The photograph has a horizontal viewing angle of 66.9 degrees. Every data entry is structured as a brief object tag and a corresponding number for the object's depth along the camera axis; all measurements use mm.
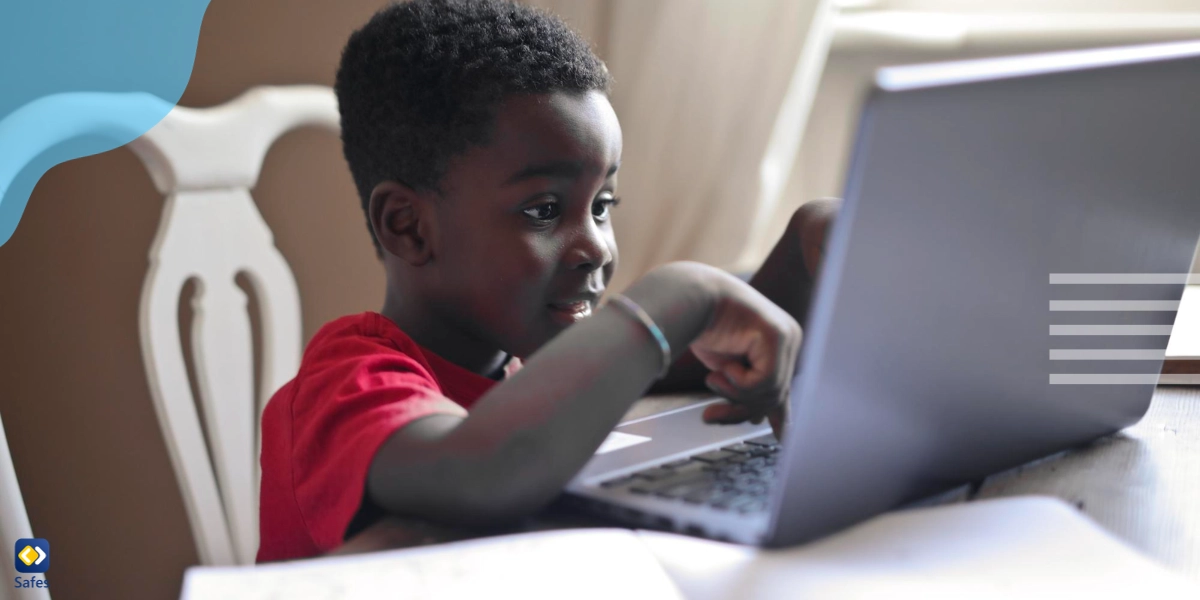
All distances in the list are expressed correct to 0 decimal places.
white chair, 868
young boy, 398
